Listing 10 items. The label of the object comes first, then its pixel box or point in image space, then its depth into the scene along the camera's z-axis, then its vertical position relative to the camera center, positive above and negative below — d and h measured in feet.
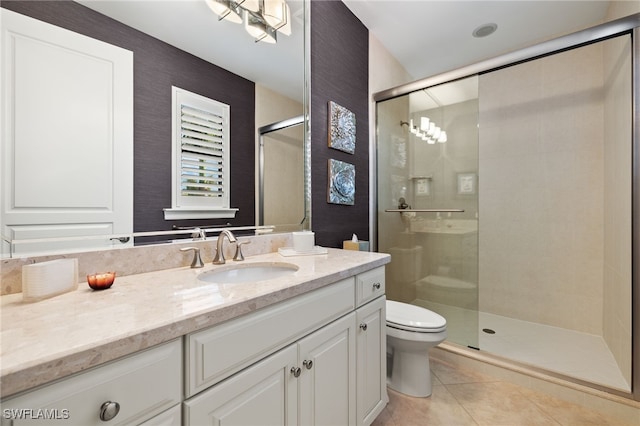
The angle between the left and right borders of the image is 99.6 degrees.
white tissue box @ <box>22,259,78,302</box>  2.23 -0.58
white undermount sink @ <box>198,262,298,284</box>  3.63 -0.86
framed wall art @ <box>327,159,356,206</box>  6.12 +0.70
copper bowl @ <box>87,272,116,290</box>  2.54 -0.65
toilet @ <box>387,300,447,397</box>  5.00 -2.54
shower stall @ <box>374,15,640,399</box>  6.57 +0.29
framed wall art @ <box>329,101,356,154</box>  6.14 +2.00
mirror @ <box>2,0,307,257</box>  2.89 +1.93
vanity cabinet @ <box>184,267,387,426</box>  2.11 -1.51
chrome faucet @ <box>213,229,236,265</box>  3.78 -0.49
